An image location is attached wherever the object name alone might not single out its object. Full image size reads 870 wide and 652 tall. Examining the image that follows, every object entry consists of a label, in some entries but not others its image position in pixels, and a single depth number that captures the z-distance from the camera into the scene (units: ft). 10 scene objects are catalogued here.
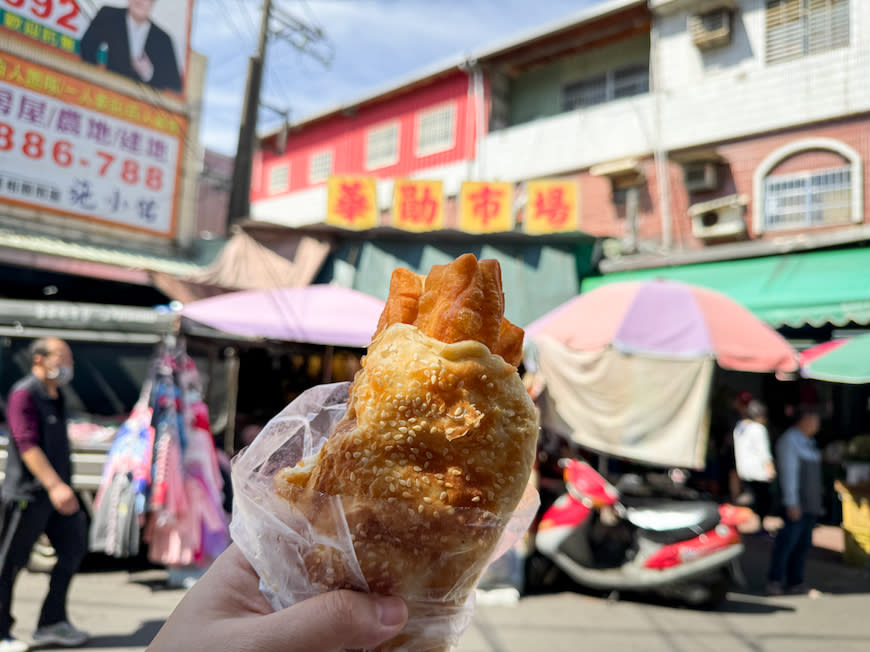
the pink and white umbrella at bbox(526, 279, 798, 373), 19.60
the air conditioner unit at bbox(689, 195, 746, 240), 34.99
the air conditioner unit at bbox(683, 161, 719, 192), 36.91
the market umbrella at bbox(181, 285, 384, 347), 20.52
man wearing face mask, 13.07
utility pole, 38.88
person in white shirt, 26.71
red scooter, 17.83
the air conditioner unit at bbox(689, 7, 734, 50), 36.50
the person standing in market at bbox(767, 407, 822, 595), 20.40
